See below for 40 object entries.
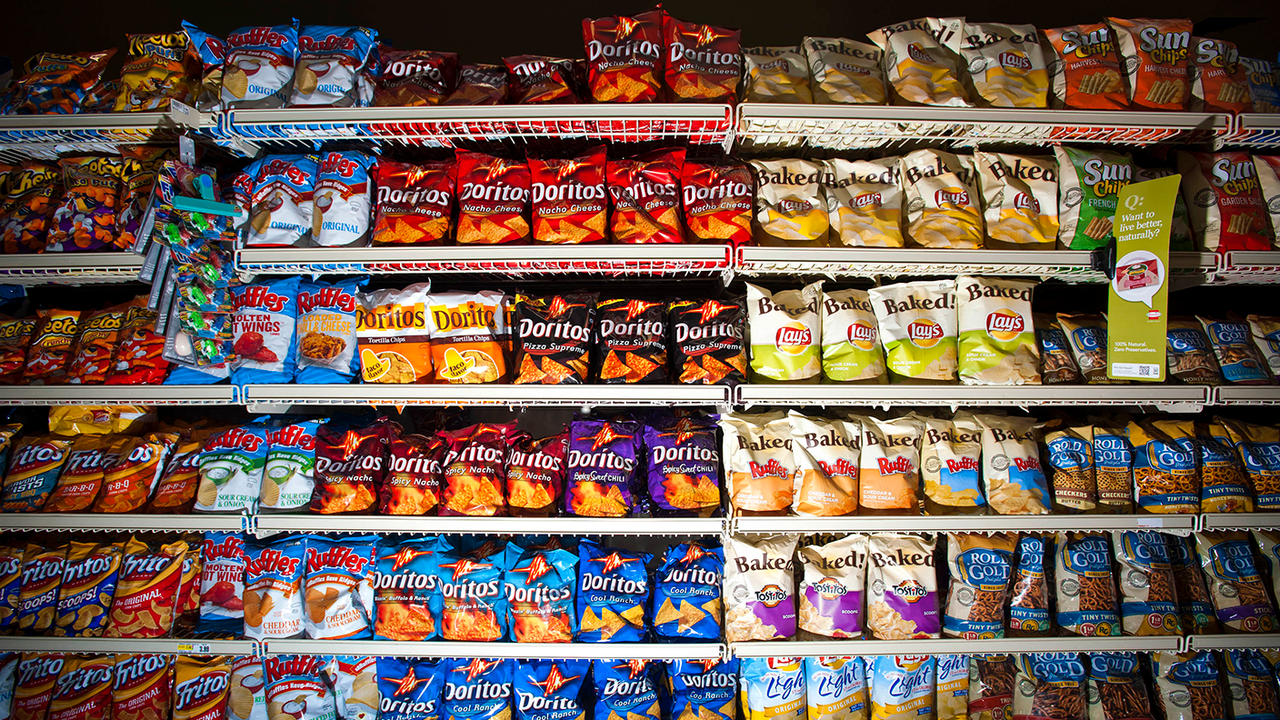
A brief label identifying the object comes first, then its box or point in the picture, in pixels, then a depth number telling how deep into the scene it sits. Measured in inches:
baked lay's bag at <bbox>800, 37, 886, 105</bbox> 66.5
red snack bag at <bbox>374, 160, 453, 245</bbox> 67.9
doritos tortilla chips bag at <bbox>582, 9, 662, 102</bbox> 65.8
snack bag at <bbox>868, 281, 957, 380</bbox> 68.7
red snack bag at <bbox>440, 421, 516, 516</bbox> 68.8
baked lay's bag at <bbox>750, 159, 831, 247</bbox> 67.7
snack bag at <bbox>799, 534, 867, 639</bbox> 69.0
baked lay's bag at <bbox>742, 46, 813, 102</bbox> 66.3
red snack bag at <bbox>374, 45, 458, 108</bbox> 67.7
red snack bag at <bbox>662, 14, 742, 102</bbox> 65.5
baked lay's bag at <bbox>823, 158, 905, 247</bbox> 67.8
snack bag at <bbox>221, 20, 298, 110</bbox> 66.7
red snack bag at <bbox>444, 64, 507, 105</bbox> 67.3
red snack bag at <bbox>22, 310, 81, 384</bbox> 72.2
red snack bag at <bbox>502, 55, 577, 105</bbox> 66.6
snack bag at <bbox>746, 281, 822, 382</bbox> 68.4
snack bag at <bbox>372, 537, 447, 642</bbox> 69.6
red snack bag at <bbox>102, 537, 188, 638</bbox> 70.7
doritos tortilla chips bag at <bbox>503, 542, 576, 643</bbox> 69.2
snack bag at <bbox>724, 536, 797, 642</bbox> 68.1
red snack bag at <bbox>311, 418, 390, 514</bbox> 69.2
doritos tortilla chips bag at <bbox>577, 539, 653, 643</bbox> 69.3
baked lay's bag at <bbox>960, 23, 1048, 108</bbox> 66.6
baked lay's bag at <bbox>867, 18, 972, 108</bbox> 65.9
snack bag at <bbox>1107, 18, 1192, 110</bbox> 66.7
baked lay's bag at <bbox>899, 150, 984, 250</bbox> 67.5
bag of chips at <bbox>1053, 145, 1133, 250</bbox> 68.1
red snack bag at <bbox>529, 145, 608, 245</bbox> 67.2
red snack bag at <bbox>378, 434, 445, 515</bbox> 68.9
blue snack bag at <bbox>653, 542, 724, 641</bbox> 69.7
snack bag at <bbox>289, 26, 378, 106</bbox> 66.8
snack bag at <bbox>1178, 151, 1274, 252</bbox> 67.6
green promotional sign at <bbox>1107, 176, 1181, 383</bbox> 62.4
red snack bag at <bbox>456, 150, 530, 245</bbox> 67.5
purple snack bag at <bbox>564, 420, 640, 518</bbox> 68.3
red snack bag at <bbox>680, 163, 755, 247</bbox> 66.7
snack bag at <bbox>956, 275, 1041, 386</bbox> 67.9
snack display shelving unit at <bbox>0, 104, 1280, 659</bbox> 65.4
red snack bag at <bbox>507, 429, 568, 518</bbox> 68.7
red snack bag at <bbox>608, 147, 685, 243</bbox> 67.2
